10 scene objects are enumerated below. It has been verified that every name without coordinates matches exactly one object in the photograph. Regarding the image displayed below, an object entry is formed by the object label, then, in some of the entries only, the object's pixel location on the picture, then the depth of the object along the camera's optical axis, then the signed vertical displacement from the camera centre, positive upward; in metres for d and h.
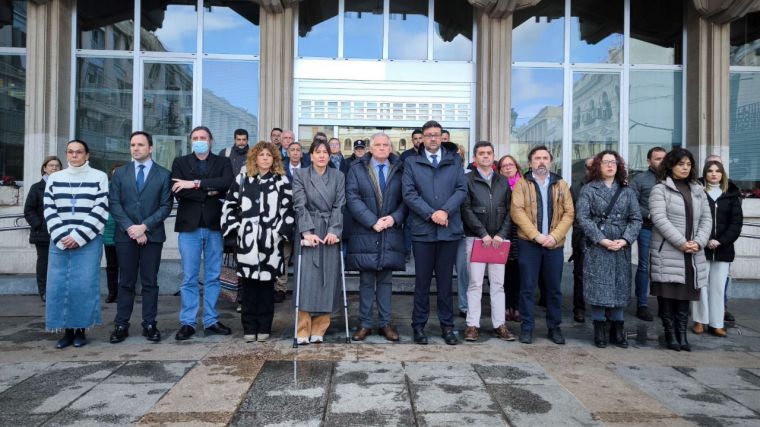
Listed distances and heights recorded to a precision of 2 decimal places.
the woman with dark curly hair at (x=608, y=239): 5.26 -0.24
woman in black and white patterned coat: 5.27 -0.15
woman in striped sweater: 5.12 -0.36
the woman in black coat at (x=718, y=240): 5.77 -0.25
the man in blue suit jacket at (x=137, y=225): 5.36 -0.19
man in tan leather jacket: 5.41 -0.18
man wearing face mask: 5.45 -0.12
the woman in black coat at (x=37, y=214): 7.14 -0.09
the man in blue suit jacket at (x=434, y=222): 5.31 -0.10
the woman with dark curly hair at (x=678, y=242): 5.29 -0.26
